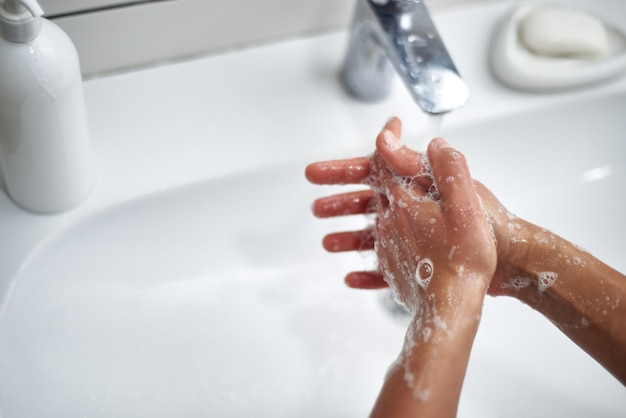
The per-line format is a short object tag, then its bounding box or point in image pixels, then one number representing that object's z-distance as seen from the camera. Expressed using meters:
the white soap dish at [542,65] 0.76
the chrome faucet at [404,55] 0.63
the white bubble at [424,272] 0.55
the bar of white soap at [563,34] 0.75
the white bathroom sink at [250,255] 0.62
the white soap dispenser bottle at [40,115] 0.51
